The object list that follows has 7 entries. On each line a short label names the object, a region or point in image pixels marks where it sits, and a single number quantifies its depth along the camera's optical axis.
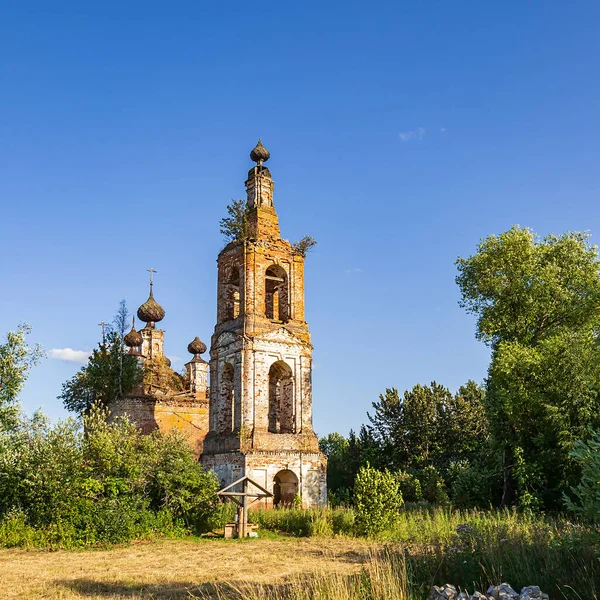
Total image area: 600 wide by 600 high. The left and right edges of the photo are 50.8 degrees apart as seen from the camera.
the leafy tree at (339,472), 33.28
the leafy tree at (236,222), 27.23
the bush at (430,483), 28.27
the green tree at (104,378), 39.03
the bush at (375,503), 17.90
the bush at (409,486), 28.47
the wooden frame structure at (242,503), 18.75
